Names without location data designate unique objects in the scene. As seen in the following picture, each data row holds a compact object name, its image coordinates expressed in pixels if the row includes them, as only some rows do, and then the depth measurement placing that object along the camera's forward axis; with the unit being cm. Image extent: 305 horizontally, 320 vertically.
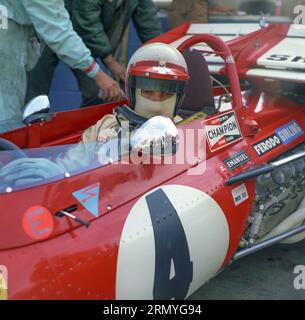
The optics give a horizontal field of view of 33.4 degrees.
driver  256
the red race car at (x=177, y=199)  196
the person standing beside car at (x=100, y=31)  391
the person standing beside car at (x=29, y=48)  310
